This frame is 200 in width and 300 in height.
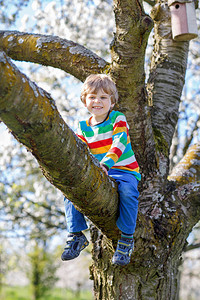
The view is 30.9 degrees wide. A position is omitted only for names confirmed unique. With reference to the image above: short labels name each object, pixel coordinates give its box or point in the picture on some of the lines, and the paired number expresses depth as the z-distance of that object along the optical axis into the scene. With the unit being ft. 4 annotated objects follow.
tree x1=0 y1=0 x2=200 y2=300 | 5.73
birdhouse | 11.82
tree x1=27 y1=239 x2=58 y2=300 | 45.83
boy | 7.95
